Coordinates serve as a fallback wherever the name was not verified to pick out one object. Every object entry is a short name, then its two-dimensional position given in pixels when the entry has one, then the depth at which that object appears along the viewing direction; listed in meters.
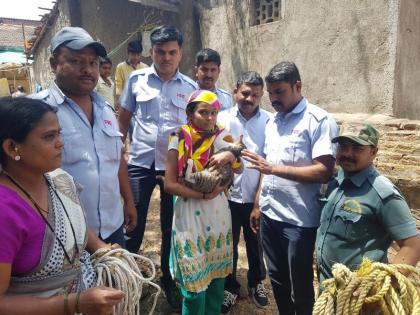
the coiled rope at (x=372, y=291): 1.16
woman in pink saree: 1.23
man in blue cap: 1.99
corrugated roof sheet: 18.78
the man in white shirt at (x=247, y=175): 2.95
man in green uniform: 1.73
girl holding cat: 2.27
